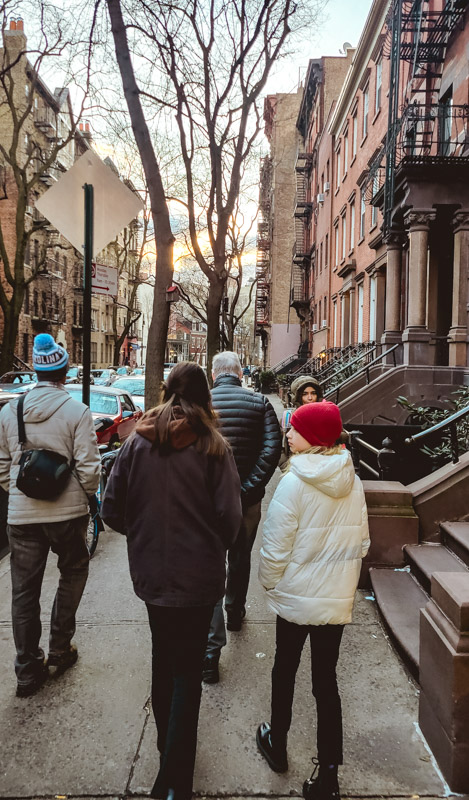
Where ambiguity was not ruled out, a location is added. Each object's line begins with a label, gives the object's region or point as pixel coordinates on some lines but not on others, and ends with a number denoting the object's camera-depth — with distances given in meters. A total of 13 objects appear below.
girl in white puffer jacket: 2.57
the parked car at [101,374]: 26.27
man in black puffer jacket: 3.91
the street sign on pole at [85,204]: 5.00
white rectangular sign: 5.51
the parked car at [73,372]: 29.61
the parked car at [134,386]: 19.15
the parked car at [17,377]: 17.23
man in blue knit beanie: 3.48
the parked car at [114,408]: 11.43
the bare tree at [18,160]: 18.51
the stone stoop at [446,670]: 2.65
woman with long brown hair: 2.45
